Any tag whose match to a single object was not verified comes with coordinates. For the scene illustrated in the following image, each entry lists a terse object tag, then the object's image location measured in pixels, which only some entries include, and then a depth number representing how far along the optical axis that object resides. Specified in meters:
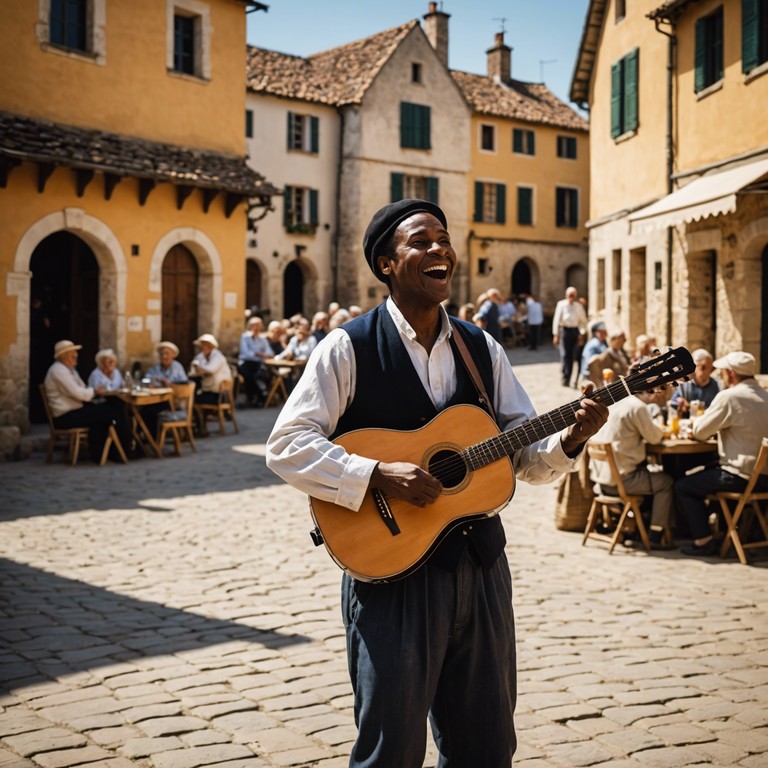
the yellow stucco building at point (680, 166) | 14.71
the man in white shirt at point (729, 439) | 7.90
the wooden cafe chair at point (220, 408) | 15.77
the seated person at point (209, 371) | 15.56
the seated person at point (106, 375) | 13.45
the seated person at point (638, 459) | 8.24
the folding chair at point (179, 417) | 13.78
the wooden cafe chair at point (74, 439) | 12.81
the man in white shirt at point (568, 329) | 20.75
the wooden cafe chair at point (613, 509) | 8.14
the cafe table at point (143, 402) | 13.28
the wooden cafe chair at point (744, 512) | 7.70
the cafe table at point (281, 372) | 19.17
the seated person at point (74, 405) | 12.72
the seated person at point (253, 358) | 19.45
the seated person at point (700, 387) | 10.43
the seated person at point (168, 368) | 14.60
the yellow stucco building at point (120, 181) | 15.45
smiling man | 2.80
